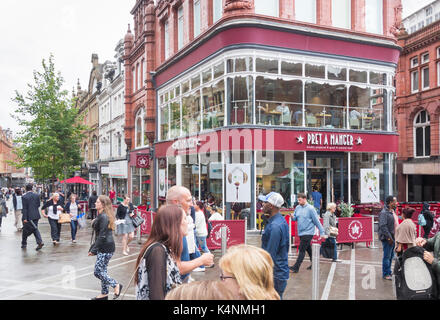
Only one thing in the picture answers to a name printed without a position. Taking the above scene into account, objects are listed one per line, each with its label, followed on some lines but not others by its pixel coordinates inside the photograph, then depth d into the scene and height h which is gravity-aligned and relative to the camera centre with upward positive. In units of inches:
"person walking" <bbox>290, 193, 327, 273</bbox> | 354.0 -54.6
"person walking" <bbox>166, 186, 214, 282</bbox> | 178.9 -14.5
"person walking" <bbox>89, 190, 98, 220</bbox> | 770.8 -69.0
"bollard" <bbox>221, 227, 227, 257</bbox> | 344.9 -64.1
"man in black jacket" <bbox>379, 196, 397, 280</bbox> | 341.1 -62.0
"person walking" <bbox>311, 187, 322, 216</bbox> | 697.6 -56.9
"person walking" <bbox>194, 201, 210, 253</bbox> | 387.9 -60.4
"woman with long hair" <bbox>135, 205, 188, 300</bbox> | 121.3 -28.3
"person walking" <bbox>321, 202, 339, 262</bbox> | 417.0 -61.8
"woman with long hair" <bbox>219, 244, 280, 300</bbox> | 93.1 -25.8
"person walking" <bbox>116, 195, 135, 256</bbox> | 472.7 -66.8
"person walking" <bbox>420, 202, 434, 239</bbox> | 499.5 -72.0
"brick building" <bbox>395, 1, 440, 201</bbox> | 1141.1 +166.1
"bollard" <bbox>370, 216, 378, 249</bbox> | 507.2 -102.7
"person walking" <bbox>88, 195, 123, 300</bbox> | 279.9 -54.0
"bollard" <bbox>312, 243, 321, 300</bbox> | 244.6 -65.9
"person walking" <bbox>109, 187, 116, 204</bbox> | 1081.8 -69.2
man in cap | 205.3 -41.9
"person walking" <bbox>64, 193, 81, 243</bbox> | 554.8 -60.8
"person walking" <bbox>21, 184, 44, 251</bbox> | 489.1 -56.6
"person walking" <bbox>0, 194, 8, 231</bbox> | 713.0 -70.4
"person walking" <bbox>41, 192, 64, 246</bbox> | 524.7 -57.3
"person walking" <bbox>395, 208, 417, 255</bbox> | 265.0 -47.6
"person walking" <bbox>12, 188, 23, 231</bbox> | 716.0 -66.6
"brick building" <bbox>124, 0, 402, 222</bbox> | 658.8 +139.5
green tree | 1034.1 +124.1
